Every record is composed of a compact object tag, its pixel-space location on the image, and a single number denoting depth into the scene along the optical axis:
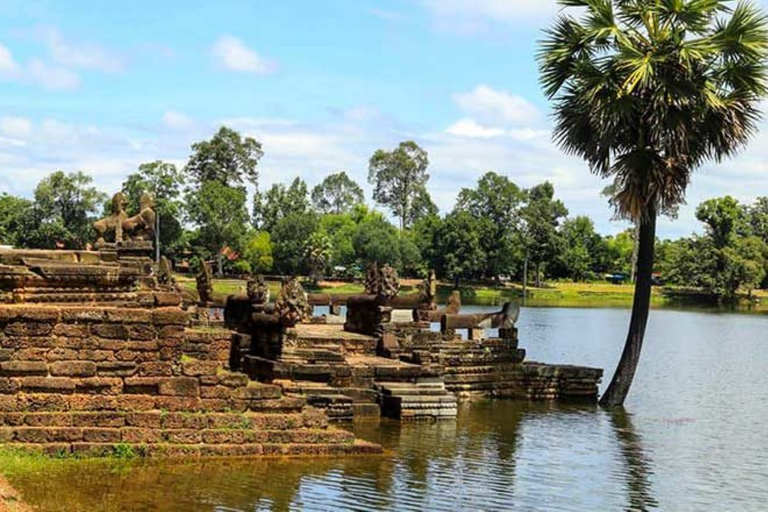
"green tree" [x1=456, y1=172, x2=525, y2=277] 91.25
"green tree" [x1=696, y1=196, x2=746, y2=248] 88.31
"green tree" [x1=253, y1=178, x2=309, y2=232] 97.88
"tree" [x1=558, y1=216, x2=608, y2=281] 98.07
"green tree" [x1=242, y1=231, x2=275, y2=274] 86.69
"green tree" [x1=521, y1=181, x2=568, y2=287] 94.06
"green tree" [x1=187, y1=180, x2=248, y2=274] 82.75
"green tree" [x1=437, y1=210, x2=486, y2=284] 88.56
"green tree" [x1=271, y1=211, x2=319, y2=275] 87.75
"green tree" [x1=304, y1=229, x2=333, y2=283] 86.12
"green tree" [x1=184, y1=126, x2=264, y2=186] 95.19
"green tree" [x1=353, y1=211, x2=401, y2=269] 88.81
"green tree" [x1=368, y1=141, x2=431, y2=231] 113.44
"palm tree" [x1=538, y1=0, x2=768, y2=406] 20.12
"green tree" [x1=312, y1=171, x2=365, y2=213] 130.00
